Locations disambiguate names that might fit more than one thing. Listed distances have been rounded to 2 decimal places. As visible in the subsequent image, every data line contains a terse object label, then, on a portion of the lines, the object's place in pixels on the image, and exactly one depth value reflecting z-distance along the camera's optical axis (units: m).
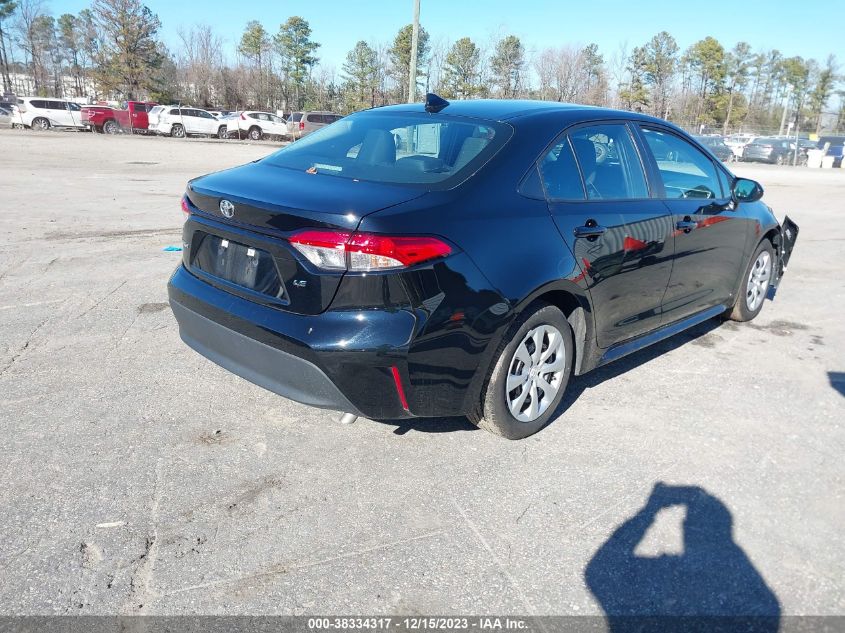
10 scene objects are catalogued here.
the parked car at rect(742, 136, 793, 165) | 37.44
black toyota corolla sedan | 2.77
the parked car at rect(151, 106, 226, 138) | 36.75
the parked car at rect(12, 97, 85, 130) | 34.84
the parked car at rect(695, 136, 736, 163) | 33.41
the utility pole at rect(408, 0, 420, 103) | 16.31
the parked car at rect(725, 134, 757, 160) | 38.19
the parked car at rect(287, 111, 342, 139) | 34.91
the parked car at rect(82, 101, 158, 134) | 35.31
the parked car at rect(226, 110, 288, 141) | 37.66
